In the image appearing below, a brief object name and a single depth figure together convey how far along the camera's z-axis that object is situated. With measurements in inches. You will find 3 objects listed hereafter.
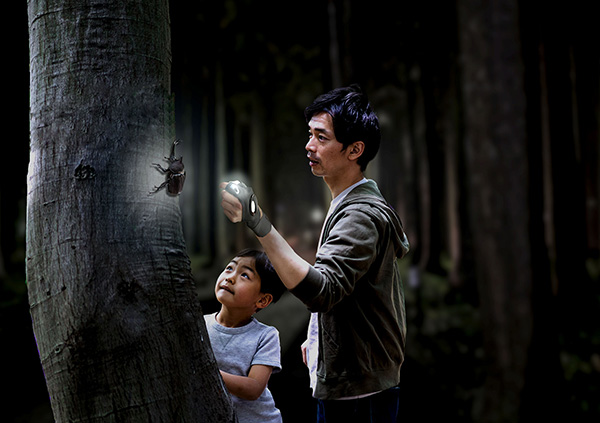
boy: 79.5
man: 74.2
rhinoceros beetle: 71.6
